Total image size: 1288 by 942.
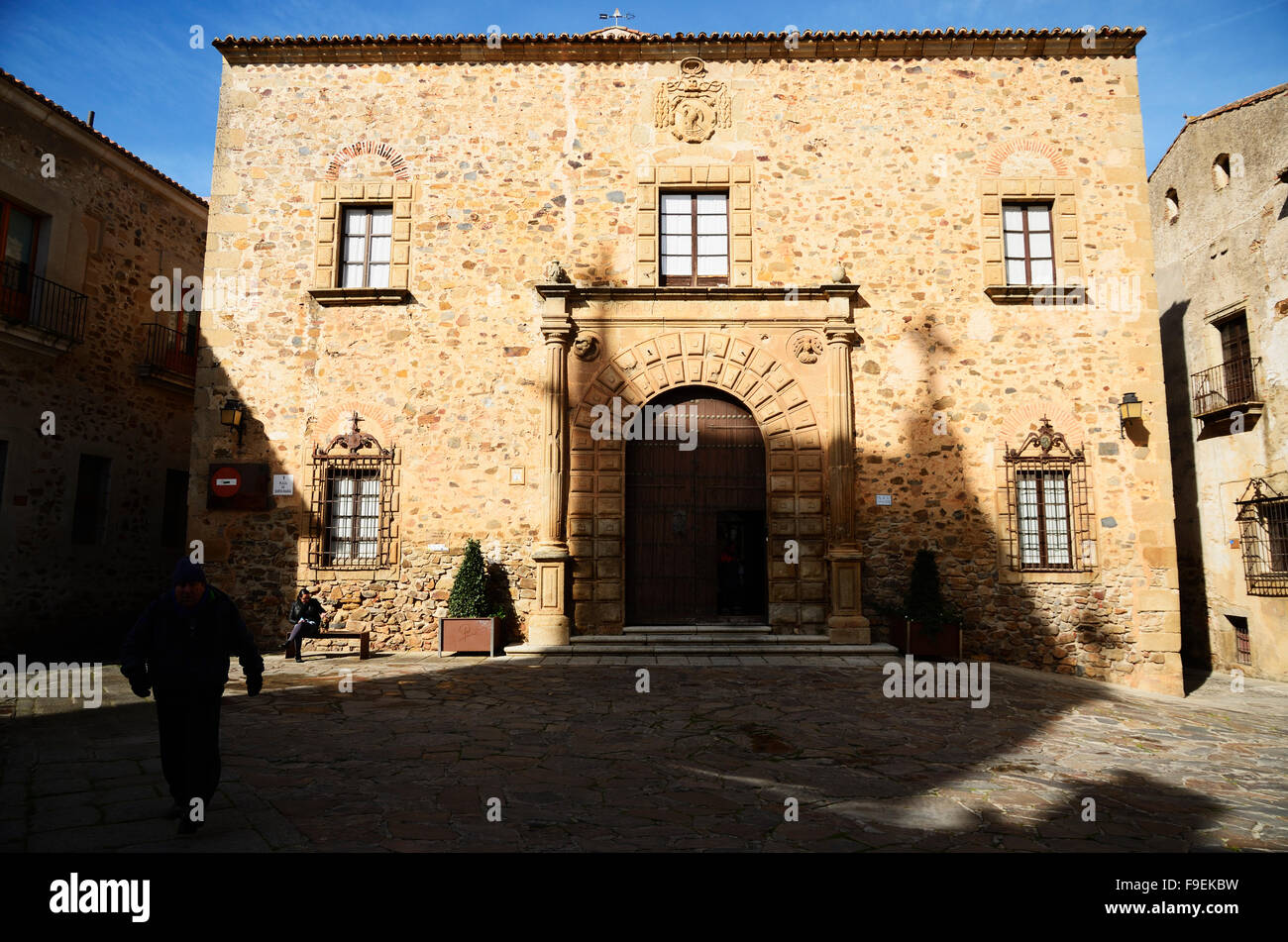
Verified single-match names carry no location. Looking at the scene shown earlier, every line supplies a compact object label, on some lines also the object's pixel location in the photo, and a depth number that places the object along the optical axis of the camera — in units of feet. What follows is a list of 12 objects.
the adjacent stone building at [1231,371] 39.55
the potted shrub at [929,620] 30.58
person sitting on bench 30.89
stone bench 31.68
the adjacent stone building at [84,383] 35.91
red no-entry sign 34.27
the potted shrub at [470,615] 31.53
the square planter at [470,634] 31.50
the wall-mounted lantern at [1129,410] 33.26
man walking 12.65
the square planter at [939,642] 30.48
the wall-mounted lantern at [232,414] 34.24
